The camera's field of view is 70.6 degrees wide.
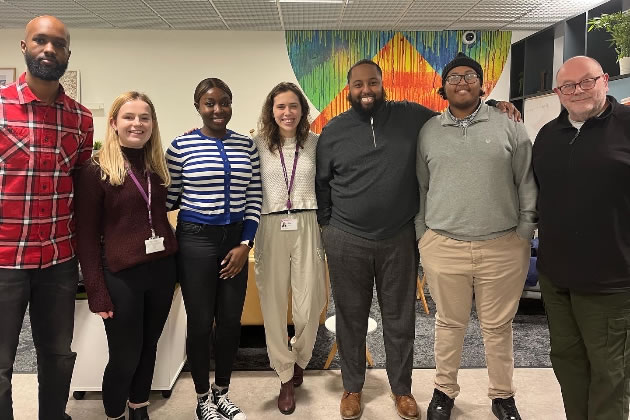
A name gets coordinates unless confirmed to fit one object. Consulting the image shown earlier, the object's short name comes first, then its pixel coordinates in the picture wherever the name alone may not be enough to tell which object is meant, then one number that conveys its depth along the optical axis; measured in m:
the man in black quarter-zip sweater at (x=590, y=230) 1.63
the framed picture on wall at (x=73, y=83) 5.66
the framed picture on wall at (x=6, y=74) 5.68
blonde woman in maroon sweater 1.75
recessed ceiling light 4.63
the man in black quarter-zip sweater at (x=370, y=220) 2.18
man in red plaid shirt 1.63
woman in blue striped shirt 2.02
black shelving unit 4.57
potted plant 3.89
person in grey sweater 2.02
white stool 2.81
